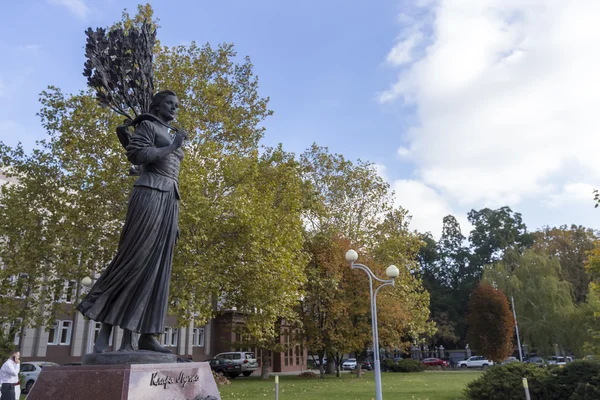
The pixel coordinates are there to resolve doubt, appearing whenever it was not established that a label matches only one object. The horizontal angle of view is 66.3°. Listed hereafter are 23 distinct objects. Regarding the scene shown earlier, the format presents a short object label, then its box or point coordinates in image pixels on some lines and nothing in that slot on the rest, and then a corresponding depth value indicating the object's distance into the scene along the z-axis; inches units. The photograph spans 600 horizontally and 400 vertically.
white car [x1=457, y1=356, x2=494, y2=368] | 2114.7
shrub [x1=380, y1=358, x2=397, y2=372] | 1675.7
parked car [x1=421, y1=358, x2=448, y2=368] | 2140.4
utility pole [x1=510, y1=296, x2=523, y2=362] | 1586.4
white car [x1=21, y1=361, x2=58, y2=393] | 863.1
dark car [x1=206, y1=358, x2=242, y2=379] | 1363.2
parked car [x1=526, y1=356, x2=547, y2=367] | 2002.2
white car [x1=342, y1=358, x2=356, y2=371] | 2076.5
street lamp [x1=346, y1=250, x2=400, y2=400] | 524.4
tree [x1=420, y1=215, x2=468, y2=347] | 2354.8
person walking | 401.1
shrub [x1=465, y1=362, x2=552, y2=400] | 534.0
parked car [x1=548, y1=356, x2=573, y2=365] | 1847.9
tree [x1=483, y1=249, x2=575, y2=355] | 1529.3
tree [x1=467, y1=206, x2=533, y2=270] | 2461.9
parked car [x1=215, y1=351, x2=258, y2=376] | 1381.6
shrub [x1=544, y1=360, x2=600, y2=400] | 459.8
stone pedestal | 159.9
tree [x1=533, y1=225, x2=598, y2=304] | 1954.6
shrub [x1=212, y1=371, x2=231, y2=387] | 970.1
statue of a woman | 193.2
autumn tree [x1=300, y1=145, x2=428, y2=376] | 1183.7
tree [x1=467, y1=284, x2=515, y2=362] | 1440.7
